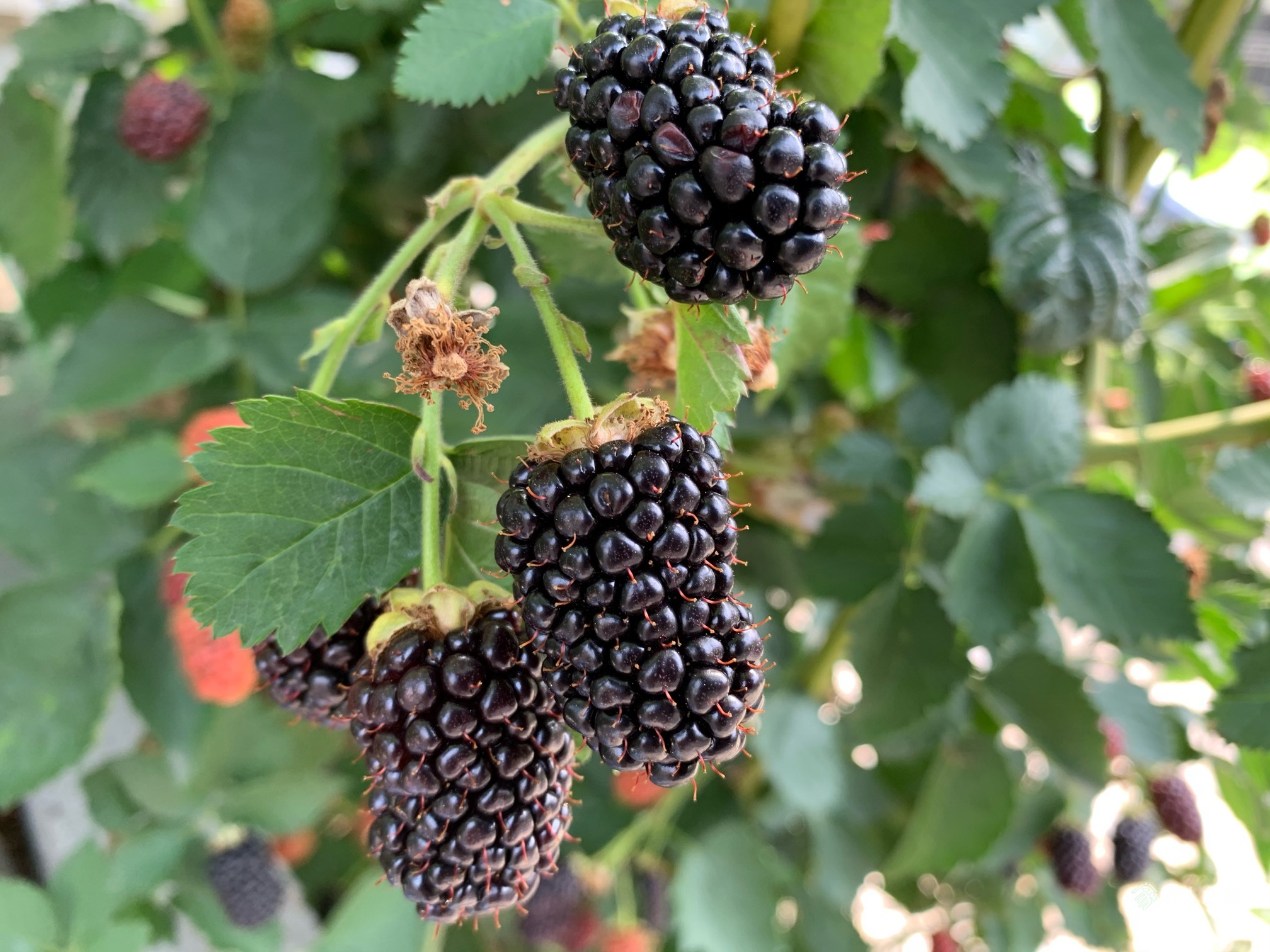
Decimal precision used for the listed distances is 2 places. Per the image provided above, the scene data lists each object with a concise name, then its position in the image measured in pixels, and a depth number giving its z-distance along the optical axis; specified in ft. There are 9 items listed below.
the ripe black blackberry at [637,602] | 0.24
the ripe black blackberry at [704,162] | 0.24
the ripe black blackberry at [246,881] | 0.59
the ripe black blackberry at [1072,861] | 0.73
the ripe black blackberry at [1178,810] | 0.69
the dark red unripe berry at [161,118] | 0.55
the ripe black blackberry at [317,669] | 0.31
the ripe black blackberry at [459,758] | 0.26
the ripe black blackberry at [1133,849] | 0.73
